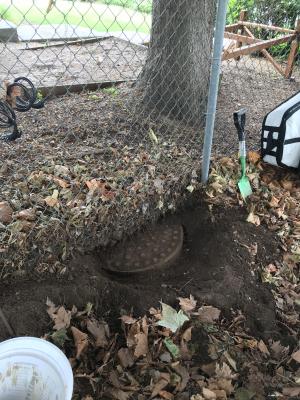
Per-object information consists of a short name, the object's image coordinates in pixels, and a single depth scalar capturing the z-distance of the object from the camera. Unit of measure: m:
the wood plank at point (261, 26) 5.01
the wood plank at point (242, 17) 5.82
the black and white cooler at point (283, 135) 2.86
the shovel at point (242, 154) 2.74
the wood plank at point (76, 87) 3.51
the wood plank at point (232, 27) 5.61
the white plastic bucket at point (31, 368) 1.56
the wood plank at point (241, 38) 4.69
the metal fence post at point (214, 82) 2.14
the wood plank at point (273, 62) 5.44
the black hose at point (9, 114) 1.86
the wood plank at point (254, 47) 3.79
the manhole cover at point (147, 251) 2.39
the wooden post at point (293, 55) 5.15
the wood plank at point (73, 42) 5.17
